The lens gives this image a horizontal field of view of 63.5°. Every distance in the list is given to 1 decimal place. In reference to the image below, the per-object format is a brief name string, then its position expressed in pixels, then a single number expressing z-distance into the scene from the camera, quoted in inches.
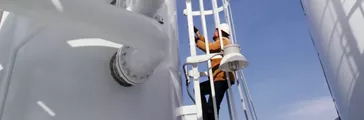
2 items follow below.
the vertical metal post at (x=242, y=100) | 95.3
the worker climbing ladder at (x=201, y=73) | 79.3
